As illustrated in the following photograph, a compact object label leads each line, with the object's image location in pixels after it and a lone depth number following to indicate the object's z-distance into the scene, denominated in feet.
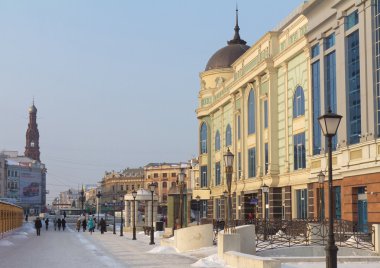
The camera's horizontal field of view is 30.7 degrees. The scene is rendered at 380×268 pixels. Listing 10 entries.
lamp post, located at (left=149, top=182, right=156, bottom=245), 124.47
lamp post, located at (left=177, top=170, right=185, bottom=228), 120.24
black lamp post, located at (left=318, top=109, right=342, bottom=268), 43.86
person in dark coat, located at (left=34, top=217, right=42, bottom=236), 189.37
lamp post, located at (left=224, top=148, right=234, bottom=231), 76.79
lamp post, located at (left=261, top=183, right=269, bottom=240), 134.58
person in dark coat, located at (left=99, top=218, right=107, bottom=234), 209.33
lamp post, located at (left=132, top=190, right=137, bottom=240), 154.10
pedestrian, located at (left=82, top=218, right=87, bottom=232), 238.82
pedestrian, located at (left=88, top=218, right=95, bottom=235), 214.28
